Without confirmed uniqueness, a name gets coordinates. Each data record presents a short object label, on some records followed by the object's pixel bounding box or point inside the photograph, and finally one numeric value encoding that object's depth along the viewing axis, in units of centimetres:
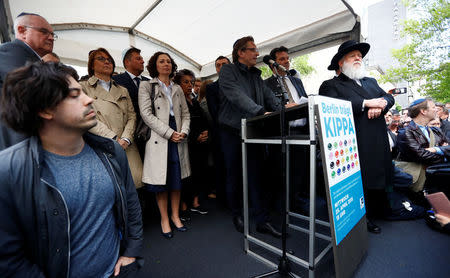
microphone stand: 146
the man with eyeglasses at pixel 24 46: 115
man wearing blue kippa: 275
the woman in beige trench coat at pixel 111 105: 217
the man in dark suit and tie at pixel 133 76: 267
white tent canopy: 331
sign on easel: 140
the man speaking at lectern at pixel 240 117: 218
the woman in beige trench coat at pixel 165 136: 229
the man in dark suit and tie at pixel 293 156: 249
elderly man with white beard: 217
